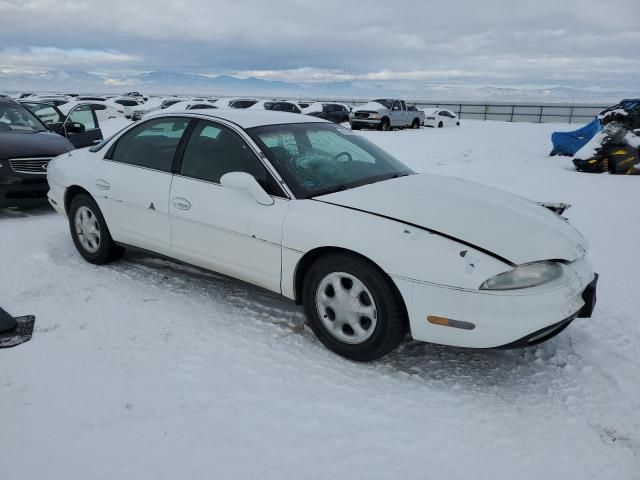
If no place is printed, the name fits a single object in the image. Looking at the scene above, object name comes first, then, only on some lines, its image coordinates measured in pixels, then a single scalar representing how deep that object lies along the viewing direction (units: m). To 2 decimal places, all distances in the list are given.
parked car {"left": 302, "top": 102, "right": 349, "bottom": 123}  26.45
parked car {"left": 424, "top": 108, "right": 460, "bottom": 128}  27.42
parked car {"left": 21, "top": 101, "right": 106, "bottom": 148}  7.11
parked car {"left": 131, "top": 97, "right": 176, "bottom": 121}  25.82
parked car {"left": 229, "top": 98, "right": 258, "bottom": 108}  24.36
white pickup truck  23.61
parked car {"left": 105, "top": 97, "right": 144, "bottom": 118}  30.85
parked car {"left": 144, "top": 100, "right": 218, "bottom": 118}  21.72
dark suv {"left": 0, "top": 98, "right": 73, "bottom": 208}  6.05
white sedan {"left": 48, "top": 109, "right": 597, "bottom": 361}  2.71
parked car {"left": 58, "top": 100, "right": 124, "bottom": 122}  21.52
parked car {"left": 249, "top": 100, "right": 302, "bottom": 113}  23.80
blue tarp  13.30
